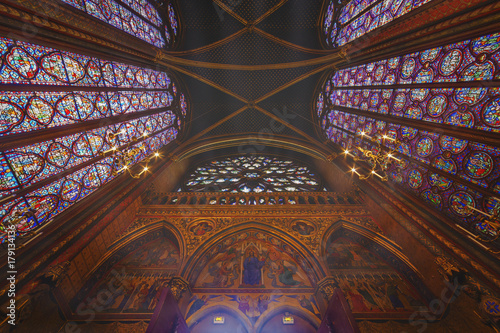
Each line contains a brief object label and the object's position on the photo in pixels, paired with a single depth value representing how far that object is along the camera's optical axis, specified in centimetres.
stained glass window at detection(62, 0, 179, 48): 622
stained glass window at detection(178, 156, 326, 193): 1050
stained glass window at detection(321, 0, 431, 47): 648
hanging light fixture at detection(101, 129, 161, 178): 437
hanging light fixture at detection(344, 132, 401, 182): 423
